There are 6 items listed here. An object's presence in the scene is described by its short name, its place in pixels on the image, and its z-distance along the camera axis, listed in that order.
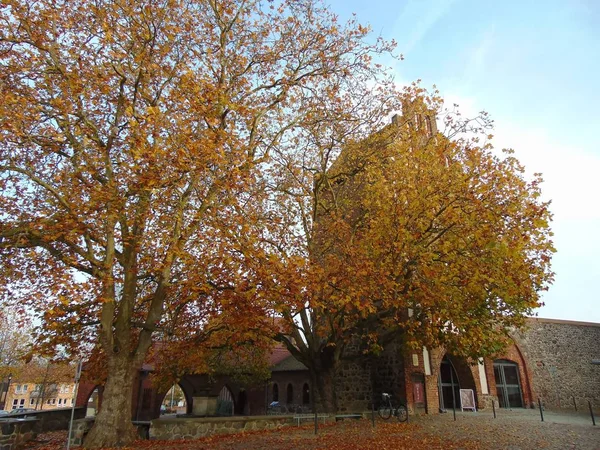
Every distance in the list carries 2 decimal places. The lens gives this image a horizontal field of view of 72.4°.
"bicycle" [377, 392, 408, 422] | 15.91
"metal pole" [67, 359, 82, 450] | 8.70
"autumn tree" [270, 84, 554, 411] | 11.98
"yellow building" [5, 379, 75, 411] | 60.56
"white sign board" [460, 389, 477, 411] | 19.92
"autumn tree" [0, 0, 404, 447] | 9.35
